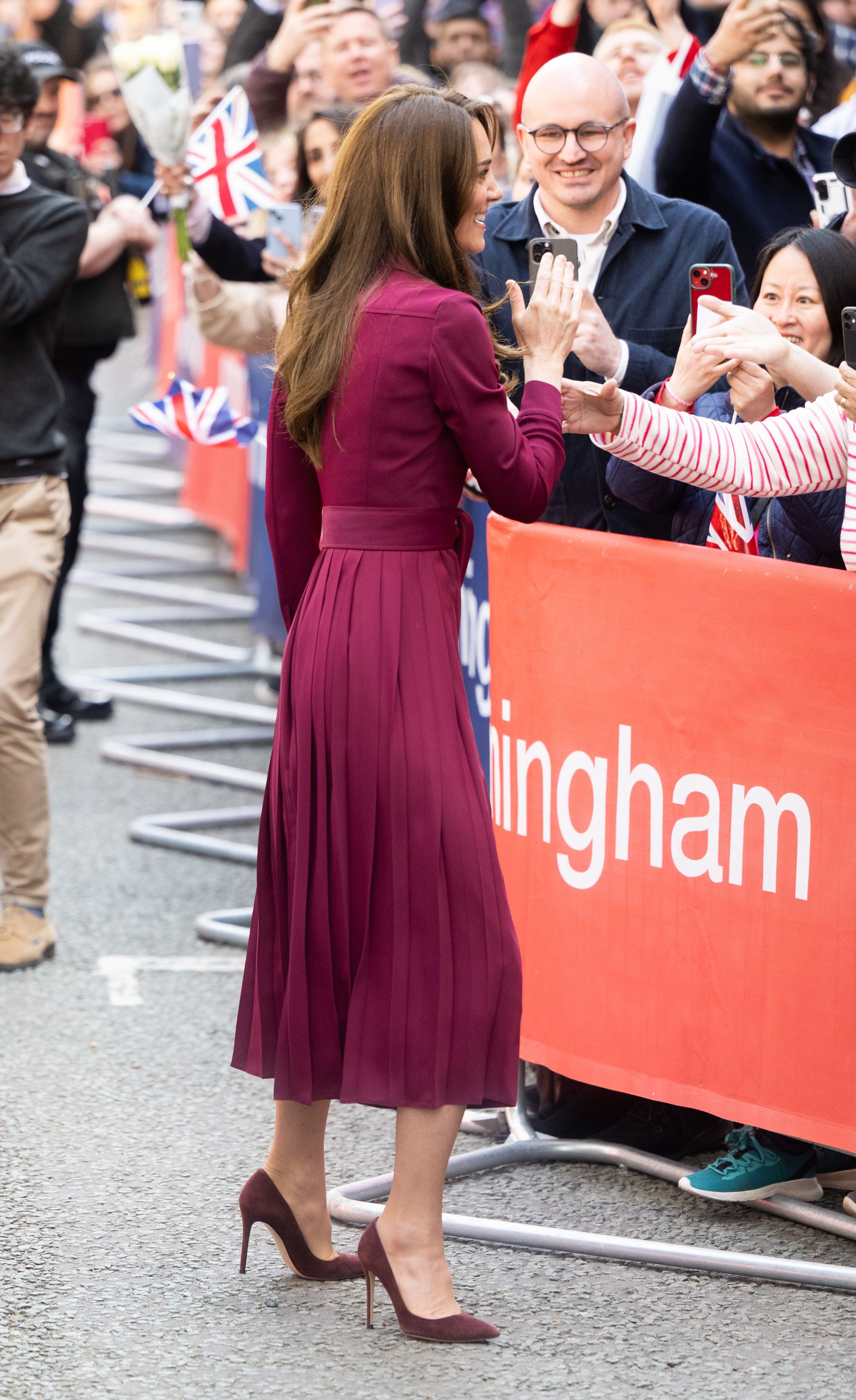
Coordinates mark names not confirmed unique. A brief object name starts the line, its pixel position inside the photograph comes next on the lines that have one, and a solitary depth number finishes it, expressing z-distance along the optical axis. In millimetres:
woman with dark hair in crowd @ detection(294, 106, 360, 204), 12156
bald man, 8578
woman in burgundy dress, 5910
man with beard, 10969
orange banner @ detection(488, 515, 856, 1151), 6523
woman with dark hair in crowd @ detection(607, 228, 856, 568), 7043
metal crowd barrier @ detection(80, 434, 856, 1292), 6812
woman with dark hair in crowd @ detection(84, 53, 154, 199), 19828
